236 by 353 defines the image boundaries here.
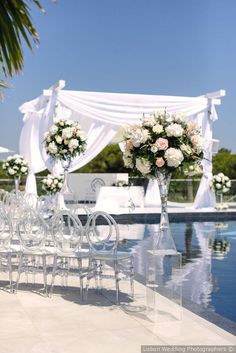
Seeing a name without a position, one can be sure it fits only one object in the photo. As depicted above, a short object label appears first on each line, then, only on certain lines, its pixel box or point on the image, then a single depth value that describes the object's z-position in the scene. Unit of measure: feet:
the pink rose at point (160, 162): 14.08
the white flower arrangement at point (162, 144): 14.16
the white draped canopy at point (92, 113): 41.42
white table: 45.04
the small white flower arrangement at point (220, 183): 44.65
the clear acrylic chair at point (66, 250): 16.21
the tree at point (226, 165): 79.14
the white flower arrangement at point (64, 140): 31.89
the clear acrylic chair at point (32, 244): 16.88
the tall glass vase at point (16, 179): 42.54
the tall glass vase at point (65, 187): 35.01
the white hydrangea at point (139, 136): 14.35
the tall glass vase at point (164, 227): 14.52
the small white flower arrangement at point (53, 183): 39.24
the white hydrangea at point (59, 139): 31.83
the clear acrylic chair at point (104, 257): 15.58
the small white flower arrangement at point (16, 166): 41.70
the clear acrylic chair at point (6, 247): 17.29
